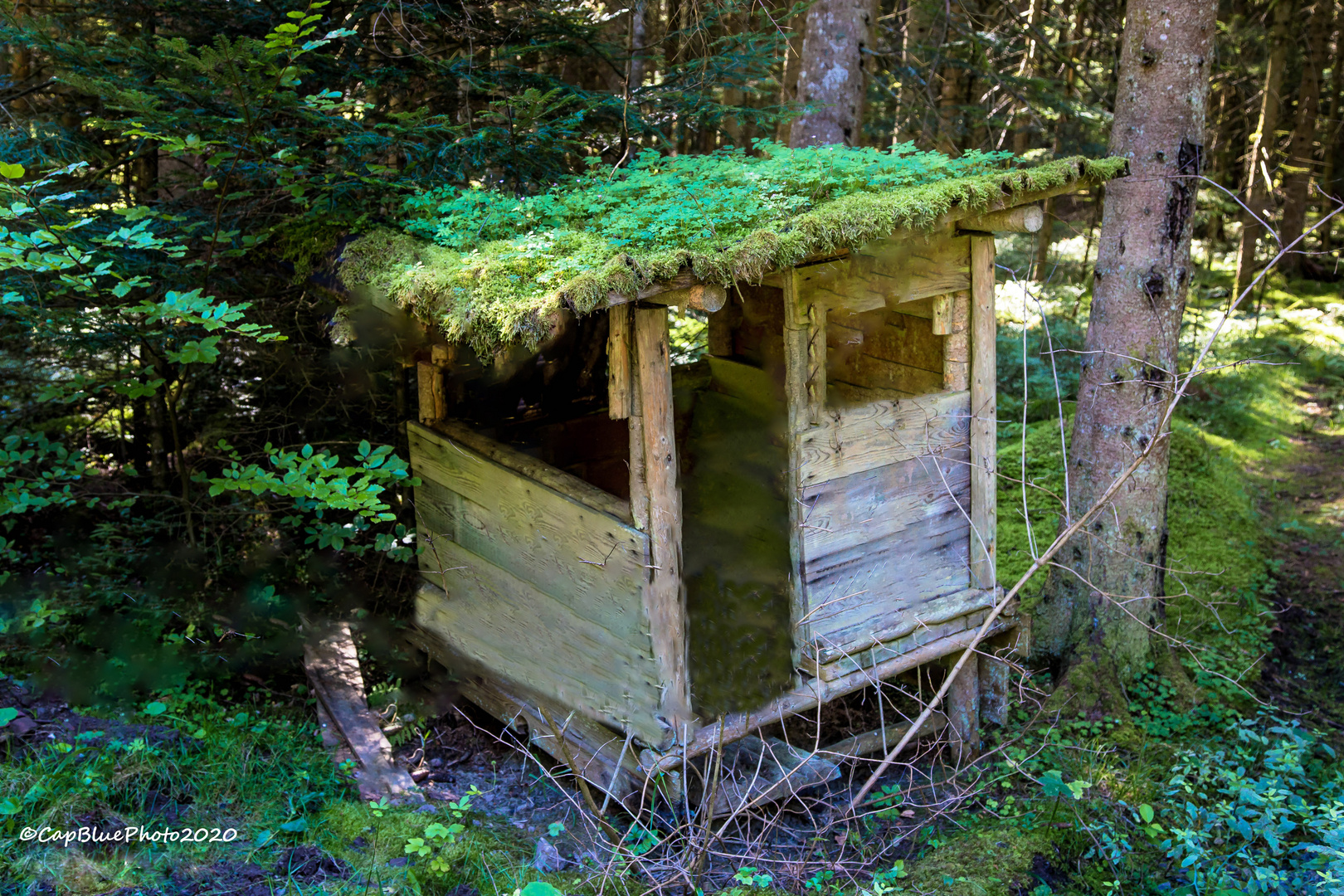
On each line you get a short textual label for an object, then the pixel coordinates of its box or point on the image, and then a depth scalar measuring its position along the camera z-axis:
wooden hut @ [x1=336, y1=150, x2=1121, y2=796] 4.08
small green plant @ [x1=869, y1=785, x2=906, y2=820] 4.85
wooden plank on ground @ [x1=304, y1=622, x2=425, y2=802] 4.60
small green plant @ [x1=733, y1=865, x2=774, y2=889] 3.83
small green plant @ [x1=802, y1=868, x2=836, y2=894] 3.97
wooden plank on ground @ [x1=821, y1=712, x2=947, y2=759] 5.11
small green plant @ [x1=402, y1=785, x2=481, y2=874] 3.87
